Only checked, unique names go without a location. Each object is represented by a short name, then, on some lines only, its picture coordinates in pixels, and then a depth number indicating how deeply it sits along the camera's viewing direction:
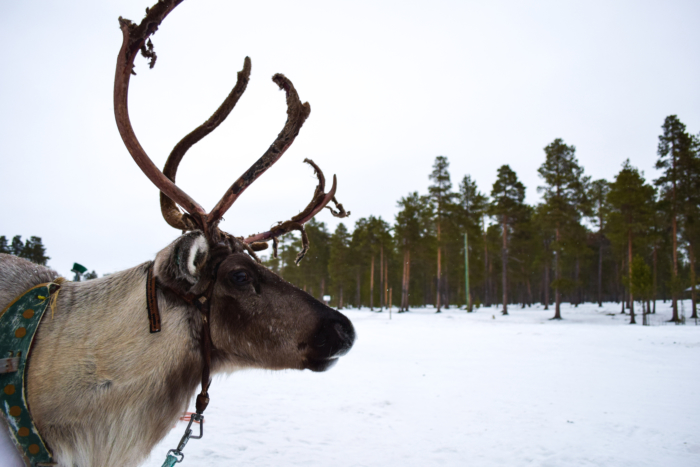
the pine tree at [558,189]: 28.31
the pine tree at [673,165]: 25.50
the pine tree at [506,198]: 33.38
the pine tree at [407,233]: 38.26
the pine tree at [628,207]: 27.64
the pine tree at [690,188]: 25.09
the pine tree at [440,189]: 36.56
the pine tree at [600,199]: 45.56
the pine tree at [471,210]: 40.09
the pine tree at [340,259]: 47.69
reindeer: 1.88
